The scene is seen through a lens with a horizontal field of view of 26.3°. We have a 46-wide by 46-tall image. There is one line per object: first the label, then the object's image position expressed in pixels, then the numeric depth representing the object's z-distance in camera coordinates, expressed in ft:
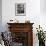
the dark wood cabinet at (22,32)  12.62
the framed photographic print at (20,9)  13.06
